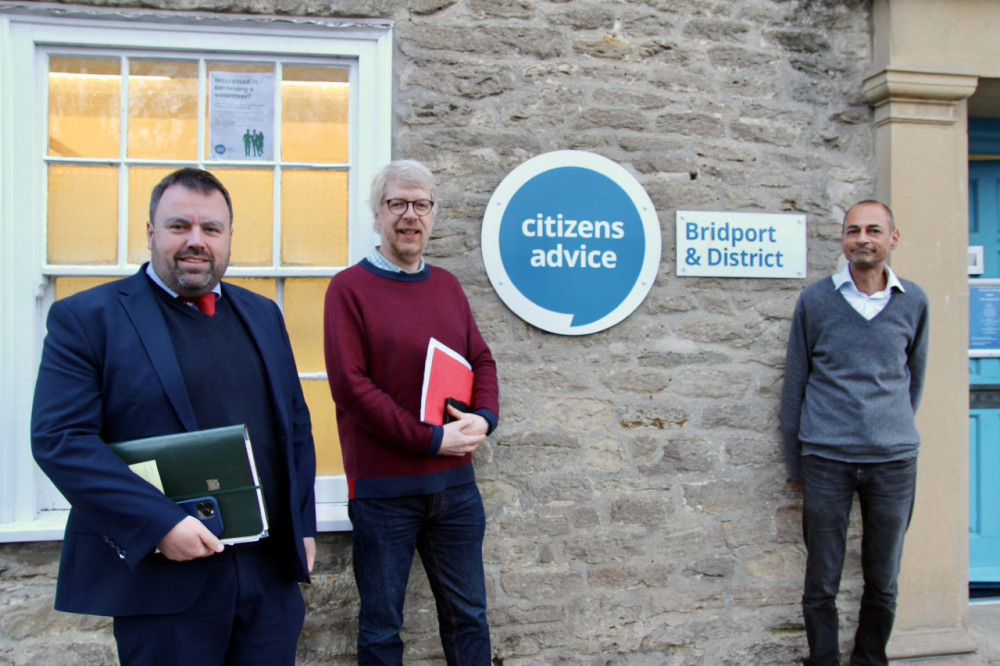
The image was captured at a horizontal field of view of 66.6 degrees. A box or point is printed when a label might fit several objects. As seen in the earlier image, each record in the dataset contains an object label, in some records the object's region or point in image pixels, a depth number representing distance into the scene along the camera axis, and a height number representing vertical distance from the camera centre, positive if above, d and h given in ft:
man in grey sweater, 10.78 -0.89
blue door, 13.82 -1.93
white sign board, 11.72 +1.67
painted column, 11.94 +0.02
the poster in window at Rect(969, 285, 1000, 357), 14.02 +0.62
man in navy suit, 6.20 -0.74
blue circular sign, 11.10 +1.61
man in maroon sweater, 8.70 -1.02
